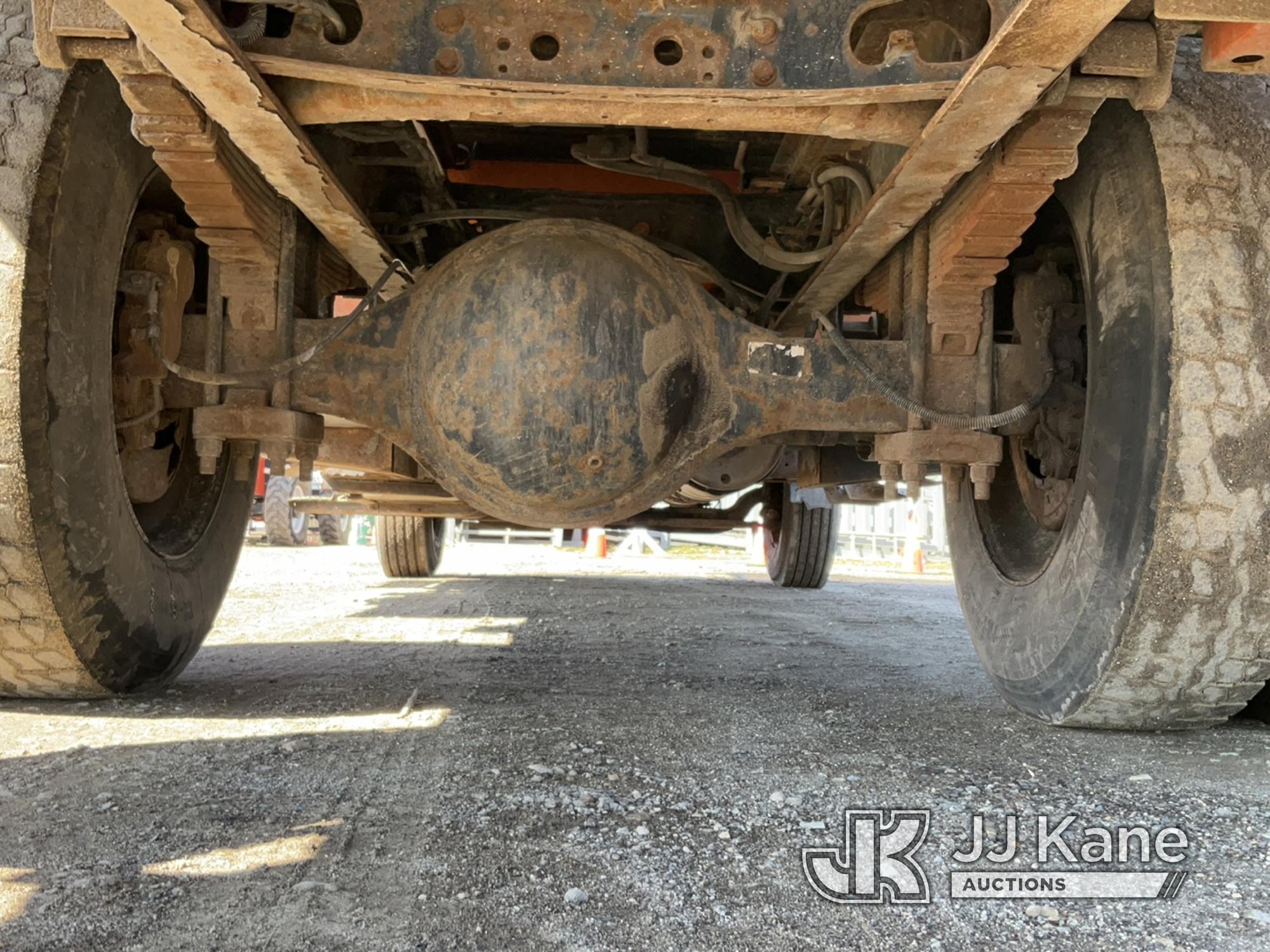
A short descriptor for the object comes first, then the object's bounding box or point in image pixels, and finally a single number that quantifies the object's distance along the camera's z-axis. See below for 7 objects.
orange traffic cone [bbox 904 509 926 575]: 12.77
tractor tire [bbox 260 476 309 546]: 14.59
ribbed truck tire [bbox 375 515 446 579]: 6.93
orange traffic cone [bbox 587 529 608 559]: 13.35
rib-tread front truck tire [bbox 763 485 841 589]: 7.05
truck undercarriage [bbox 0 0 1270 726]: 1.53
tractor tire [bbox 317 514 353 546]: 17.28
